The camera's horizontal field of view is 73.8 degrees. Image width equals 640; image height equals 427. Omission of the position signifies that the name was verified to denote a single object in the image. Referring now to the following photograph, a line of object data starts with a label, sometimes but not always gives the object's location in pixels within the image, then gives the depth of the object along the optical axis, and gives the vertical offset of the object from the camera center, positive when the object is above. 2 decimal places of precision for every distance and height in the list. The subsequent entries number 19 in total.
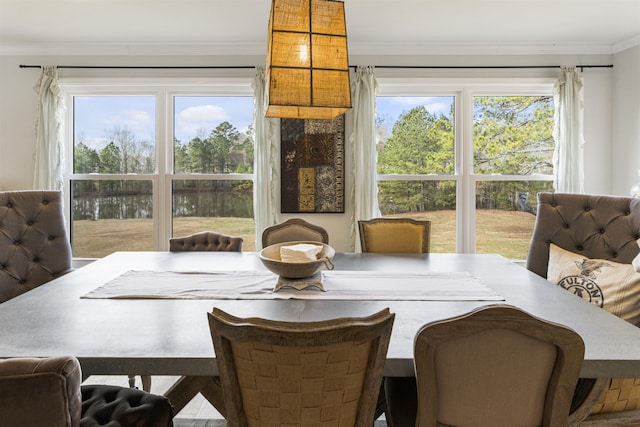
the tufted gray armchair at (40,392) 0.81 -0.37
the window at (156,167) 4.00 +0.35
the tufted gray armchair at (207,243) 2.80 -0.26
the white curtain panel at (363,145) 3.76 +0.52
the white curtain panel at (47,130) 3.79 +0.66
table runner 1.67 -0.35
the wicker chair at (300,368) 0.89 -0.36
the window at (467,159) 3.96 +0.41
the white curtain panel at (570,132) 3.72 +0.63
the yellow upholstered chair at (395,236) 2.75 -0.21
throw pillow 1.74 -0.35
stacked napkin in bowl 1.85 -0.22
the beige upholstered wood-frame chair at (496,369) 0.94 -0.39
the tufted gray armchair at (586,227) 2.17 -0.13
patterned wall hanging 3.81 +0.34
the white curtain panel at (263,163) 3.76 +0.36
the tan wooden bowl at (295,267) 1.76 -0.26
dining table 1.12 -0.37
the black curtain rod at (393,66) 3.81 +1.23
